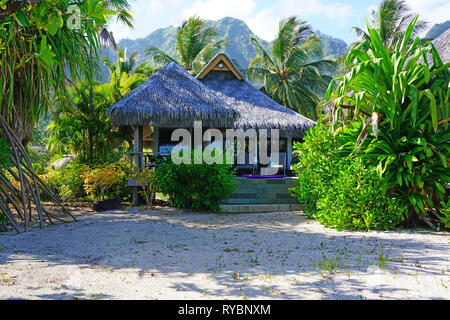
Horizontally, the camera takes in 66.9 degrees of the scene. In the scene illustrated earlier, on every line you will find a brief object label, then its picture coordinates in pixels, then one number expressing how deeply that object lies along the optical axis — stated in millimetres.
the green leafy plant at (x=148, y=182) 8250
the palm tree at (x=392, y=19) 20250
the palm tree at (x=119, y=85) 13305
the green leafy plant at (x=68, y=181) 8856
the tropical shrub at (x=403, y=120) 5113
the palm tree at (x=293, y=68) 20609
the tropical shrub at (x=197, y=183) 7523
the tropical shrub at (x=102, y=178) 8273
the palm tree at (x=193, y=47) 21234
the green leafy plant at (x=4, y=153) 5402
